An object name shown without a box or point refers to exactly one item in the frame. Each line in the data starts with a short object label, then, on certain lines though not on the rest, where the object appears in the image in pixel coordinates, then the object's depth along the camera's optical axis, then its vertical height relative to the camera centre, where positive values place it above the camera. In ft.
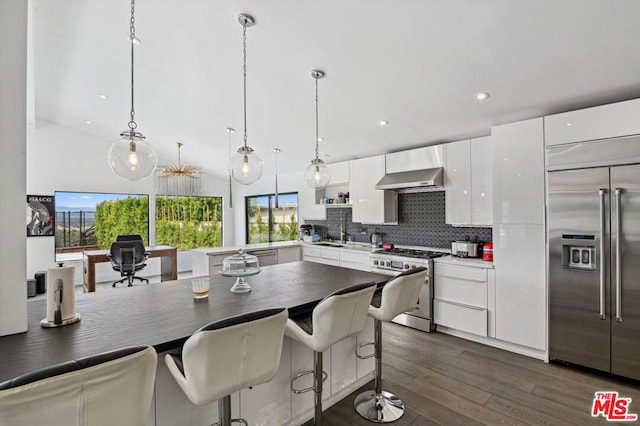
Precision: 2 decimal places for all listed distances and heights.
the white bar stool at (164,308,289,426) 3.88 -1.98
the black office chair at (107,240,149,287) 16.49 -2.30
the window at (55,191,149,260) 19.83 -0.23
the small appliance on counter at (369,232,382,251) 16.16 -1.39
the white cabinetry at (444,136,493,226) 11.39 +1.27
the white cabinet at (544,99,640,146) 8.19 +2.65
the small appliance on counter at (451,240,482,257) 12.07 -1.40
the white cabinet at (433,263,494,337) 10.73 -3.18
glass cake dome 6.99 -1.29
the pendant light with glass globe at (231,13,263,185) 8.14 +1.40
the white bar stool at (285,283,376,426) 5.44 -2.10
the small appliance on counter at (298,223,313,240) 19.36 -1.03
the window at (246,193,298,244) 22.05 -0.27
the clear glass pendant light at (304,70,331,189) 9.64 +1.38
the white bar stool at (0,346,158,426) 2.63 -1.72
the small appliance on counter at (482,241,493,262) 11.21 -1.42
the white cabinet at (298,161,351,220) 16.93 +1.43
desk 15.99 -2.70
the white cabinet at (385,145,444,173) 12.81 +2.51
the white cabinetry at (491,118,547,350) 9.70 -0.63
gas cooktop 12.49 -1.71
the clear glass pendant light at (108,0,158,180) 6.29 +1.29
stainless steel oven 12.07 -2.38
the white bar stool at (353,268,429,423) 6.81 -2.55
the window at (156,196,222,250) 23.61 -0.53
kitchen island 4.25 -1.83
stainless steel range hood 12.46 +1.48
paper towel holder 4.95 -1.77
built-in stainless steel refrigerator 8.13 -1.16
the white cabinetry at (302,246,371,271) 14.88 -2.25
